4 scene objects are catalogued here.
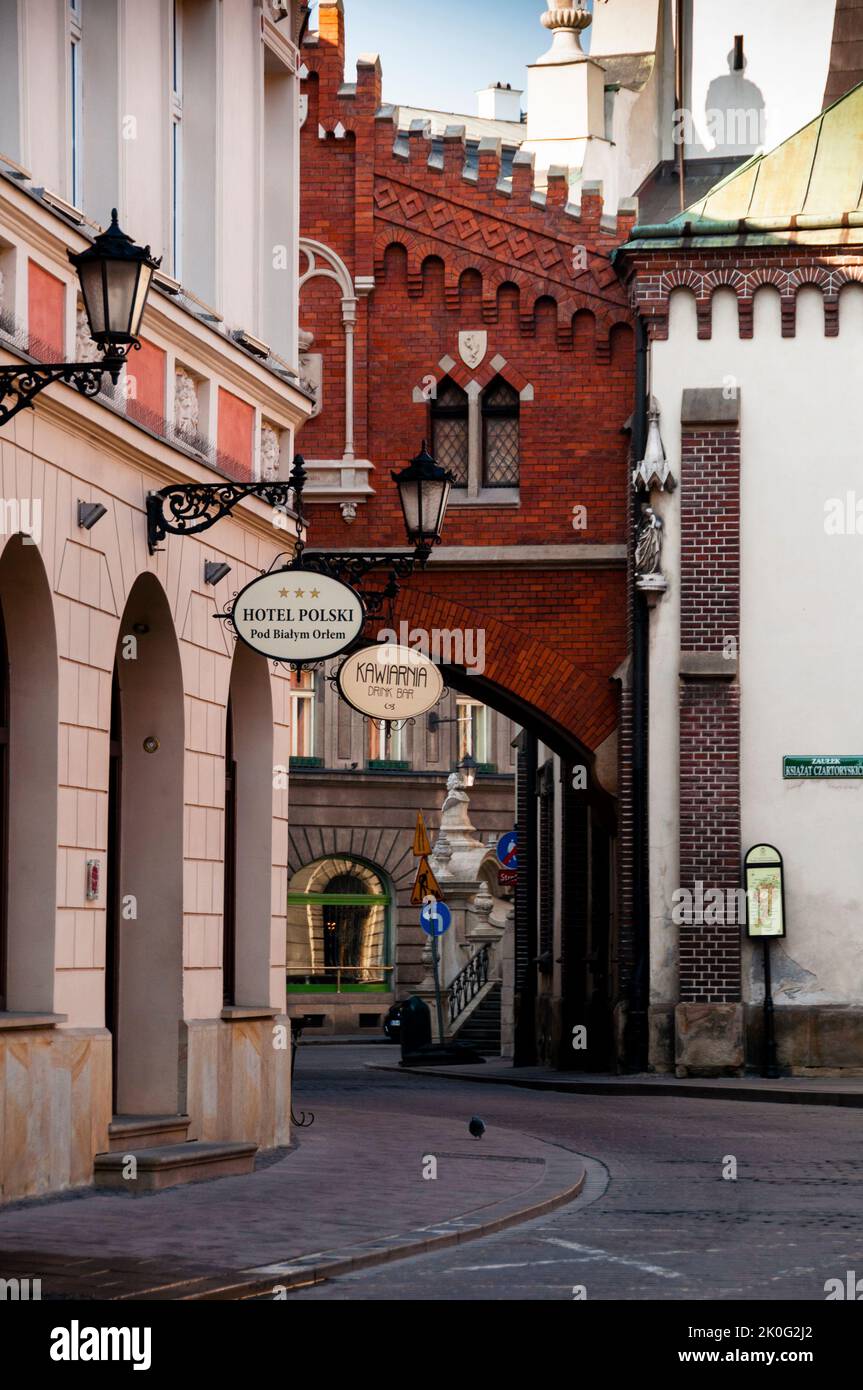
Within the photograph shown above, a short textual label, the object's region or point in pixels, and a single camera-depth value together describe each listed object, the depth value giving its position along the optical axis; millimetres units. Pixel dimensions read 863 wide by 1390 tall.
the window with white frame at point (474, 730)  58531
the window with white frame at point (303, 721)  55500
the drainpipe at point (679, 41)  38438
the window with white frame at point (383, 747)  55938
